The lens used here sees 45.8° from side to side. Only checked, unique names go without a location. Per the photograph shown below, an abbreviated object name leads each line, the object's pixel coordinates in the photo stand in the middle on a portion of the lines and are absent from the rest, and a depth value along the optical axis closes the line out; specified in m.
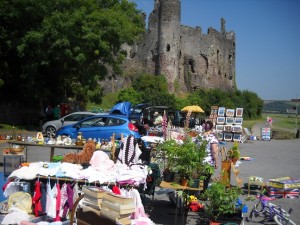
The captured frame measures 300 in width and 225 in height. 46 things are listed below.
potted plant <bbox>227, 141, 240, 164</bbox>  8.60
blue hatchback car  14.52
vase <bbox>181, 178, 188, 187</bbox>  6.48
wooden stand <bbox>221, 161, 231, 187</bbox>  7.05
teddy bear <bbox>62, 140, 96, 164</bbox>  7.75
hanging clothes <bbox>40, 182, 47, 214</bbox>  6.57
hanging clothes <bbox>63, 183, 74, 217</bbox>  6.35
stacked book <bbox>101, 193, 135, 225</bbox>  4.01
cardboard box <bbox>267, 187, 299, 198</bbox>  8.34
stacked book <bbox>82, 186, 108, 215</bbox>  4.23
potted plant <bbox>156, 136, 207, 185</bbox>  6.50
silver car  18.81
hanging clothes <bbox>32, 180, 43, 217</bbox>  6.47
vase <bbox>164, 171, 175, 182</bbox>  6.70
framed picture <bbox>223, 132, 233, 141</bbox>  24.23
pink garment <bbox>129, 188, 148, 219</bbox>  5.99
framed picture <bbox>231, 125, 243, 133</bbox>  24.00
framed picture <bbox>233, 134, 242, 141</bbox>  23.94
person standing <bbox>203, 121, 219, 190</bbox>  8.88
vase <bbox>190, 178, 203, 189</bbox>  6.45
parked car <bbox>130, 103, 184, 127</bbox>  20.18
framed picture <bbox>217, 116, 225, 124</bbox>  24.81
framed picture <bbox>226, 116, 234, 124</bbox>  24.64
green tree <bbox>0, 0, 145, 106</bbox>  20.33
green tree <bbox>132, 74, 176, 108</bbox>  34.69
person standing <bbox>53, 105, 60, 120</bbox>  22.16
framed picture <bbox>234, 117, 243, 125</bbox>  24.49
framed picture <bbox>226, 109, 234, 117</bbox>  25.04
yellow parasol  24.24
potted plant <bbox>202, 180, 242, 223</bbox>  6.09
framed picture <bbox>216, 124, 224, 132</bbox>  24.48
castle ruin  45.03
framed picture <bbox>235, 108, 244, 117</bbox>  24.67
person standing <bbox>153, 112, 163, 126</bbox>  18.29
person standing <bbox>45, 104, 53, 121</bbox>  23.14
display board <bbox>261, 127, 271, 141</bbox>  25.55
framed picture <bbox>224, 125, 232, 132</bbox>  24.23
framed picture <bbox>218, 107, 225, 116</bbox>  25.17
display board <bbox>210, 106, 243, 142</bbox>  24.09
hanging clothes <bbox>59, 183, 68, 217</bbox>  6.36
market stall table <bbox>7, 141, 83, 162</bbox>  9.48
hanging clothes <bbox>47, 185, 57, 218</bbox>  6.34
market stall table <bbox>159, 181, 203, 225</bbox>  6.37
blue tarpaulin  18.39
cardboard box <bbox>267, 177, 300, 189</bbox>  8.34
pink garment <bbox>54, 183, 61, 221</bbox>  6.34
